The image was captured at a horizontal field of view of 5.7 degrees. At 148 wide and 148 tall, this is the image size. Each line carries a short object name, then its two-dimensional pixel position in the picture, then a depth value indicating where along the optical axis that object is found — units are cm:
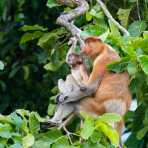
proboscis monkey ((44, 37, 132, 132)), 845
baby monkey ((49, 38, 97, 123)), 860
